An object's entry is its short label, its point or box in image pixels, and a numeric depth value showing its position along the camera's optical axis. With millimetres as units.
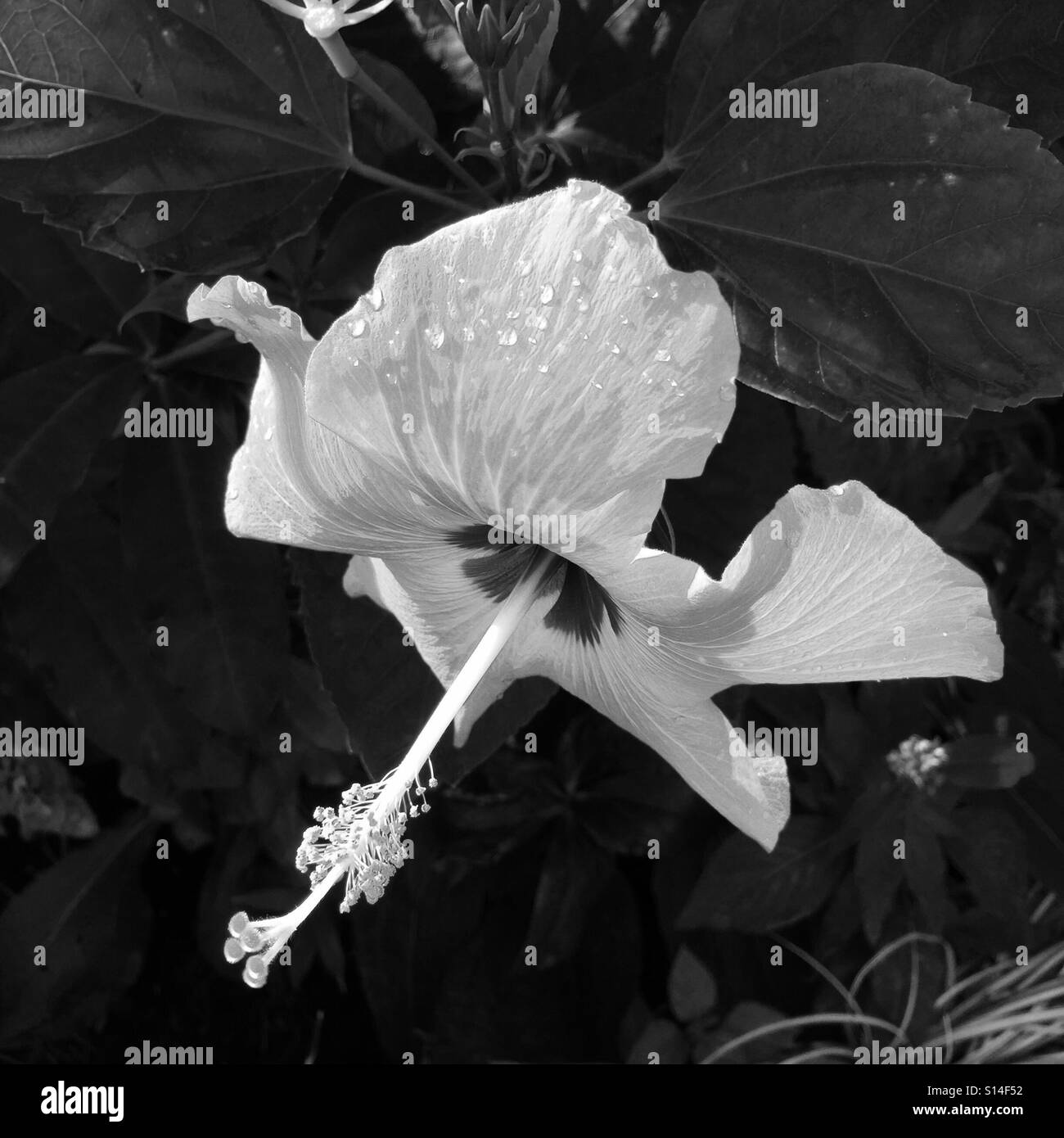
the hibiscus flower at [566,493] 233
